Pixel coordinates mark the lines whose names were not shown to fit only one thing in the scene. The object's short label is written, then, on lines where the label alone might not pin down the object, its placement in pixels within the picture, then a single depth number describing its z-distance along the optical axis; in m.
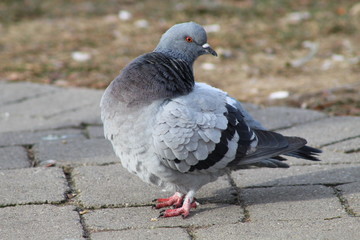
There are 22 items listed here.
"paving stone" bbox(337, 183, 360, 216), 6.72
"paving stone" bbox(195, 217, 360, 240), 5.99
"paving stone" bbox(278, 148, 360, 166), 8.27
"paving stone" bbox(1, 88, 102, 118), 10.86
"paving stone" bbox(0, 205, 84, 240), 6.13
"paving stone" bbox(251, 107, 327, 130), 10.00
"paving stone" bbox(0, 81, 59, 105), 11.58
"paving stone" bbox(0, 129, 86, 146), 9.24
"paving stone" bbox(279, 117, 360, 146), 9.15
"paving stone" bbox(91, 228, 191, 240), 6.09
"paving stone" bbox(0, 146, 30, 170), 8.21
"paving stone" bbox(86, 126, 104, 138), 9.54
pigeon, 6.54
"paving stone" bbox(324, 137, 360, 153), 8.67
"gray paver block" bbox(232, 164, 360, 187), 7.67
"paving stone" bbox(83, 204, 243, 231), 6.43
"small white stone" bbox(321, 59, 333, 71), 13.61
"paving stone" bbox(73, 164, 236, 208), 7.14
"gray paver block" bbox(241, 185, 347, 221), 6.62
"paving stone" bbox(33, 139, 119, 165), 8.41
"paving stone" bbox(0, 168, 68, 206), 7.07
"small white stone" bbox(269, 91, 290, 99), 11.78
